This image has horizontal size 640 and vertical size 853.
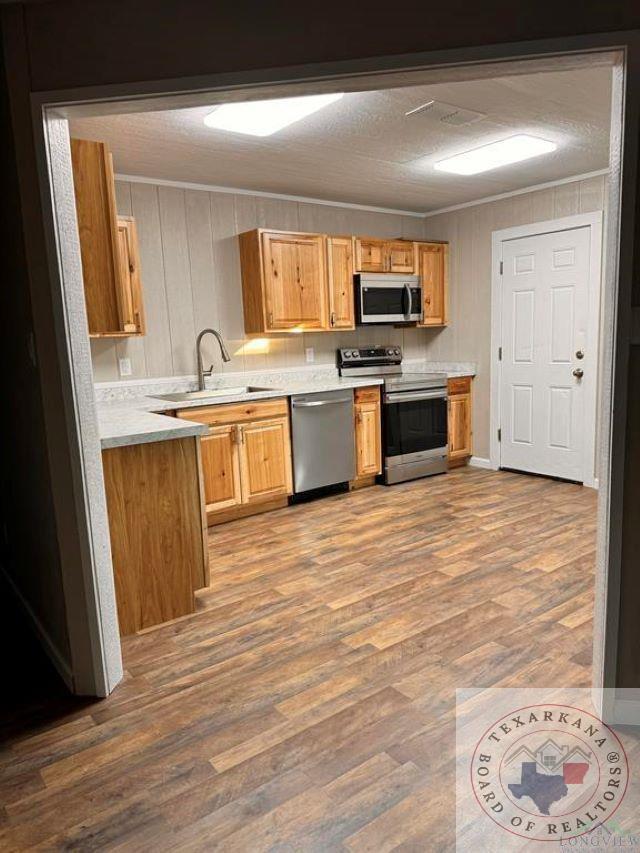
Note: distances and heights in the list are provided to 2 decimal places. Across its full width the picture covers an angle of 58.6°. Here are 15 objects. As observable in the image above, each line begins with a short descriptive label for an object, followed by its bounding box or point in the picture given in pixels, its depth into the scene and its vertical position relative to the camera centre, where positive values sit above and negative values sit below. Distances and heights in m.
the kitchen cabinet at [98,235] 2.21 +0.43
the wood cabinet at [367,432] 4.70 -0.81
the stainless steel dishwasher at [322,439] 4.34 -0.80
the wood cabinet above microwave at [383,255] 4.95 +0.68
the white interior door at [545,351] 4.56 -0.22
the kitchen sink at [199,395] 4.18 -0.40
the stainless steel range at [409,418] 4.87 -0.75
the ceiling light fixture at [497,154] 3.62 +1.15
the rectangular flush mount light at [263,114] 2.76 +1.12
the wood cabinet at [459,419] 5.33 -0.84
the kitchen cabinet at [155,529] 2.44 -0.82
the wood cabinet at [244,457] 3.90 -0.84
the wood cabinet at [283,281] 4.38 +0.44
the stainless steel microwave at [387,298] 4.96 +0.30
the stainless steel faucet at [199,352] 4.28 -0.09
